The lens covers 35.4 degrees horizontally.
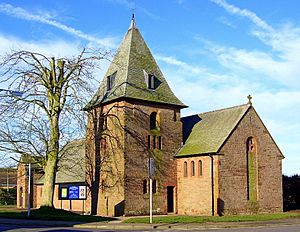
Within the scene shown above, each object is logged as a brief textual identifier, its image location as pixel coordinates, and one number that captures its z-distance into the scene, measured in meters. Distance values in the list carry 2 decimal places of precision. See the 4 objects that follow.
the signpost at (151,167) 28.27
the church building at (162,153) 38.19
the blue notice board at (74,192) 44.15
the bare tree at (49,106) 33.81
